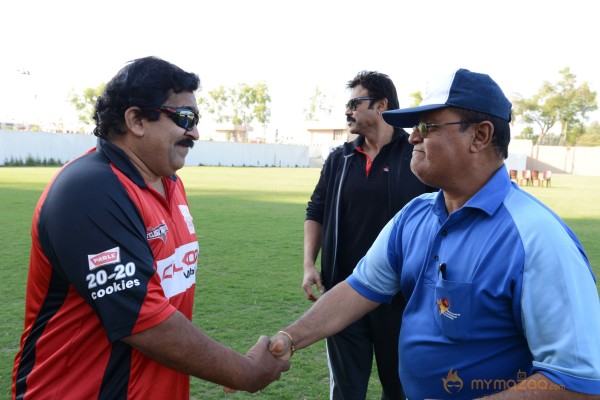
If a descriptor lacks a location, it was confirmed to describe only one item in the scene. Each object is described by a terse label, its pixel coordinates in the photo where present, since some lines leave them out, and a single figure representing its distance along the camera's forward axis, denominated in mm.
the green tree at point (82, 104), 75062
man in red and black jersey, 1897
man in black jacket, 3713
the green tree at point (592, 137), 82394
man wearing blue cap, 1737
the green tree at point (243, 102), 86188
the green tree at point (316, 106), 103938
